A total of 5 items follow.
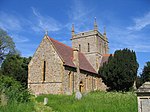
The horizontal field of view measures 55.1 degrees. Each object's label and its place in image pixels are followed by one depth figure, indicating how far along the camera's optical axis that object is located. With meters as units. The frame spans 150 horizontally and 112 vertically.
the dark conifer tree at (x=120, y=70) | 21.17
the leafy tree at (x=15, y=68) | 24.42
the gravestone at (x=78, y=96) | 11.96
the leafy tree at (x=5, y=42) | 28.42
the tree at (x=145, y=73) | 28.08
